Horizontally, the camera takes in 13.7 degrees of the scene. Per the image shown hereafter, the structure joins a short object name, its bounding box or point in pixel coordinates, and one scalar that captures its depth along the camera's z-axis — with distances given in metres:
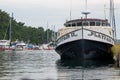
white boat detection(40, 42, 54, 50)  168.31
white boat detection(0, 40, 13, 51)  146.14
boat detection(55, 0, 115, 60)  55.03
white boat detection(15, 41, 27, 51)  155.57
